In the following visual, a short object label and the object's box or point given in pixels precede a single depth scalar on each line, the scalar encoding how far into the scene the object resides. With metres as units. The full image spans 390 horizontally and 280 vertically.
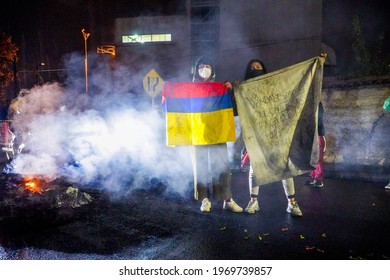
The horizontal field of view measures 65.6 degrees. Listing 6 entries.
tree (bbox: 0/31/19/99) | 27.23
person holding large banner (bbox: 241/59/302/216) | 4.84
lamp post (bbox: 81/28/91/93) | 22.73
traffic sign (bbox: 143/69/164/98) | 10.41
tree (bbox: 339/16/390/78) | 9.73
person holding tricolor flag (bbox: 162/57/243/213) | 4.97
